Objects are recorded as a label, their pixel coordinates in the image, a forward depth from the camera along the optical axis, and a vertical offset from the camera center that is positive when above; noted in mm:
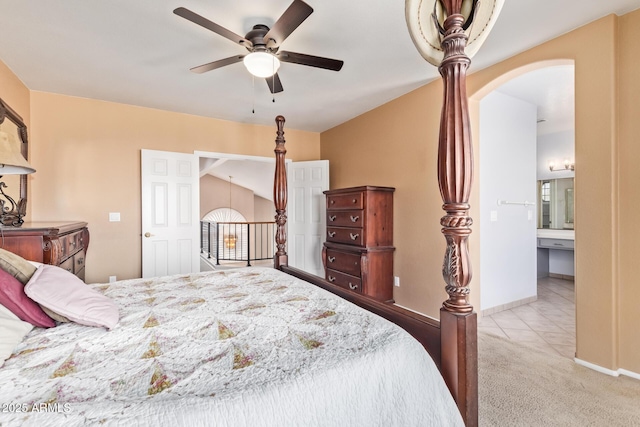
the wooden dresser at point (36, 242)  2039 -188
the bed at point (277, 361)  717 -442
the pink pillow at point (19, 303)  1080 -322
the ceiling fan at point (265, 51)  1765 +1130
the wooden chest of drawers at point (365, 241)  3475 -323
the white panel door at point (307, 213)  4672 +19
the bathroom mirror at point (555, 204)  4980 +161
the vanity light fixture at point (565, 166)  4863 +781
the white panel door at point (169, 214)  3818 +13
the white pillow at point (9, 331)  900 -384
